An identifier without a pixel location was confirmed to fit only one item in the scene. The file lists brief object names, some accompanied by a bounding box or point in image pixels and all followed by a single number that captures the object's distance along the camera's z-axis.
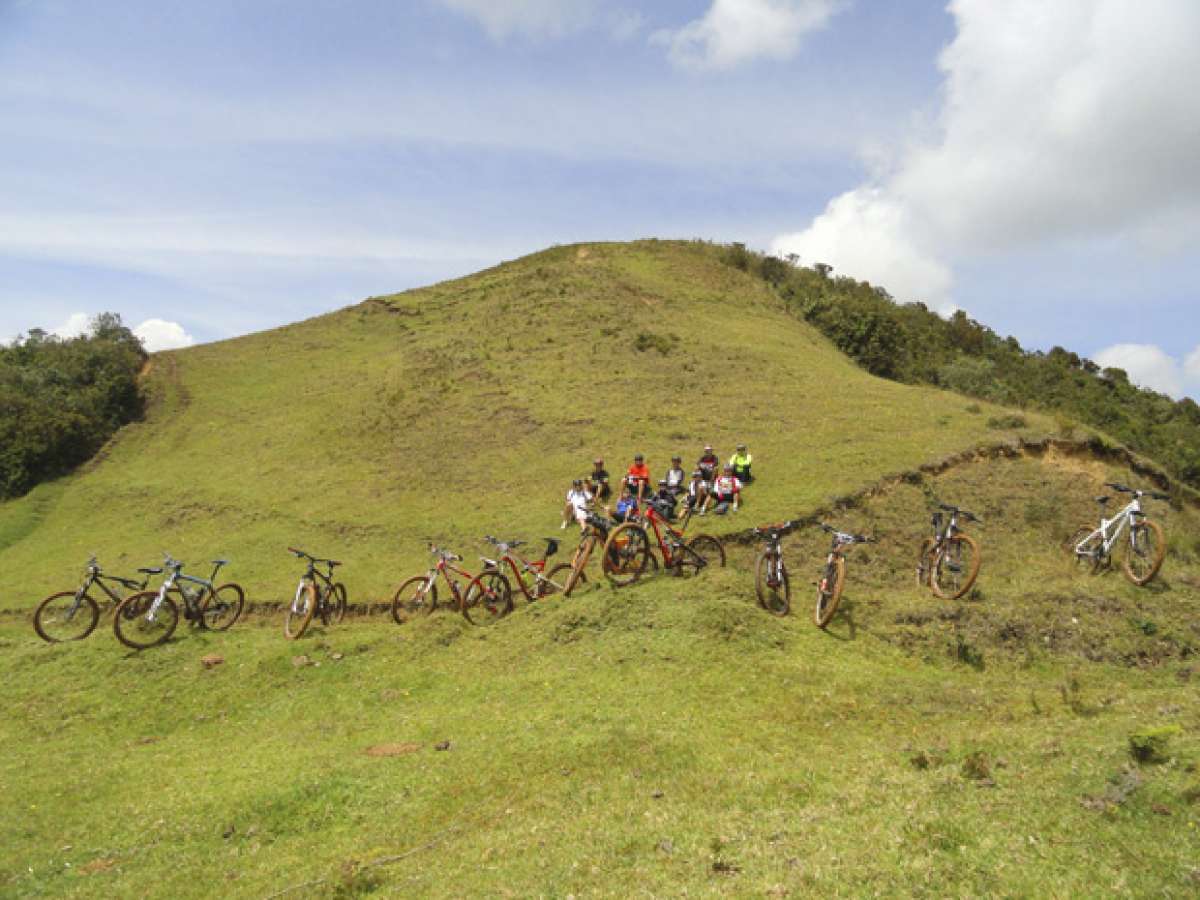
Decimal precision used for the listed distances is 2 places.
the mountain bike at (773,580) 12.48
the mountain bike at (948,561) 12.54
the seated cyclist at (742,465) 19.72
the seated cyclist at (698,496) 18.39
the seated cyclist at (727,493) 17.97
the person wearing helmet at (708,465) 19.30
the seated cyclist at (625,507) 13.39
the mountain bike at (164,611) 13.85
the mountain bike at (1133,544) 11.91
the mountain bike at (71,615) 14.29
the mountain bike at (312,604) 14.30
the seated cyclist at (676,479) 19.20
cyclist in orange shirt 19.03
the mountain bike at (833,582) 11.95
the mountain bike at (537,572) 14.15
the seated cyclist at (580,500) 18.17
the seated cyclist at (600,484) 19.80
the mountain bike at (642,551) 13.30
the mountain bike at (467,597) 14.12
